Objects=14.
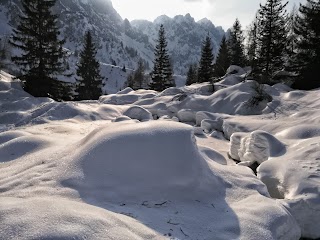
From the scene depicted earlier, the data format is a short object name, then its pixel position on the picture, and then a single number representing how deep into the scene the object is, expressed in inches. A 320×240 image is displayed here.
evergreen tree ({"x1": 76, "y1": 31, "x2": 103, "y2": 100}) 1213.1
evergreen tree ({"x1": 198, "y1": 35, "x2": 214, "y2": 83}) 1539.1
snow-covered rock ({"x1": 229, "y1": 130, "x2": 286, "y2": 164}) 267.0
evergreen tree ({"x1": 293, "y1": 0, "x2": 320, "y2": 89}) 674.2
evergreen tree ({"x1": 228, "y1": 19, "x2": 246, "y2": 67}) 1456.7
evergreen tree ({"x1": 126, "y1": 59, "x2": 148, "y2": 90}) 1819.6
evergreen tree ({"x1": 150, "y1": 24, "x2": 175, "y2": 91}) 1503.4
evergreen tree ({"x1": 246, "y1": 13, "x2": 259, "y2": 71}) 1199.7
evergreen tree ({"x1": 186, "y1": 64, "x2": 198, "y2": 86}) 1932.2
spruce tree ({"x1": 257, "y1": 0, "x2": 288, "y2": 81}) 986.1
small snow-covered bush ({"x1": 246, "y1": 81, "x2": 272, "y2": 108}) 489.1
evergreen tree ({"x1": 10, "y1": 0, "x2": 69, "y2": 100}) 753.0
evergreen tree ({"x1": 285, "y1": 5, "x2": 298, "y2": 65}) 823.1
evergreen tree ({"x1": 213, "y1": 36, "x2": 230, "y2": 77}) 1470.2
